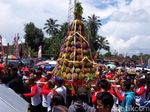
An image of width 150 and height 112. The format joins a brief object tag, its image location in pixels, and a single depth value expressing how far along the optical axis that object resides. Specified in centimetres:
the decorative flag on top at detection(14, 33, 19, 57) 1481
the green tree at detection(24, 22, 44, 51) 3523
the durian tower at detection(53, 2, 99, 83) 593
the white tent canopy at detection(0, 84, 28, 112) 114
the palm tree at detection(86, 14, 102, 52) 3527
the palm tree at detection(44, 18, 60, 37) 4205
